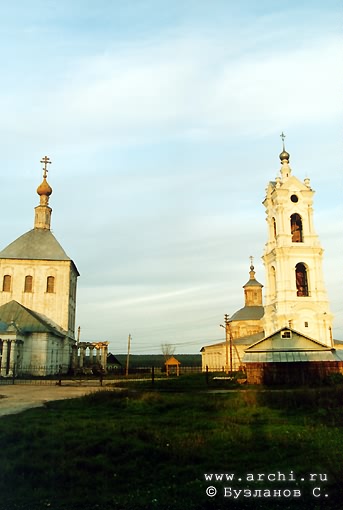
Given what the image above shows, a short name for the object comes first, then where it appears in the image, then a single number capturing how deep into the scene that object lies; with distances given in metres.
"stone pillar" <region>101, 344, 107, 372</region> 52.53
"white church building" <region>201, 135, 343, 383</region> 44.53
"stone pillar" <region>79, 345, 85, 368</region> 52.47
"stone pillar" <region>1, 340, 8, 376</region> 37.25
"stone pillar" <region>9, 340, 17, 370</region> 38.25
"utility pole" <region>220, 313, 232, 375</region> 45.19
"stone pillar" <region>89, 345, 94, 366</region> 53.28
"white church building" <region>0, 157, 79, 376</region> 41.34
